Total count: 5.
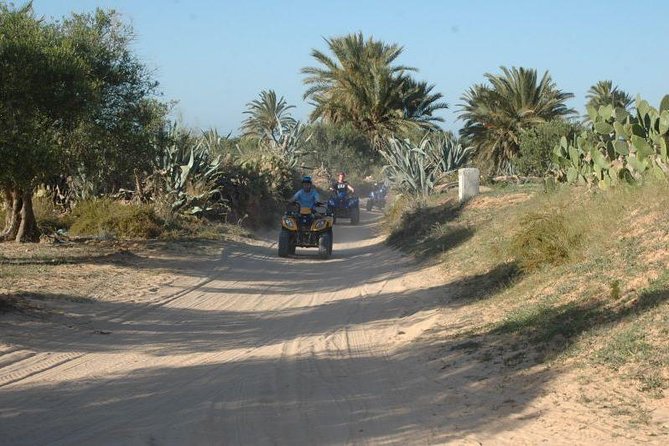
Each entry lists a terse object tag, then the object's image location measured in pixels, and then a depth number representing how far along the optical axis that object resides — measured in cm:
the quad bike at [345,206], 3203
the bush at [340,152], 5797
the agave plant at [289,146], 3434
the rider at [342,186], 3175
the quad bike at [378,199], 4281
